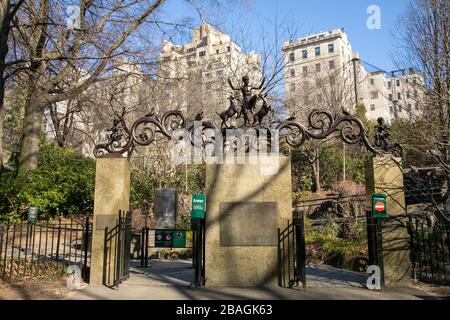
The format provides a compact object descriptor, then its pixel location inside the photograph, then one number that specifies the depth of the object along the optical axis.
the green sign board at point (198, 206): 8.66
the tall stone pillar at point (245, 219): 8.60
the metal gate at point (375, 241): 8.38
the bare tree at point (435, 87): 9.09
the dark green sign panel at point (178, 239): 12.18
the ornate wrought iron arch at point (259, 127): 9.07
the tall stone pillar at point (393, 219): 8.56
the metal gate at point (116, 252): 8.59
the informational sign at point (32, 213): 12.94
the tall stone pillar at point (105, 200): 8.74
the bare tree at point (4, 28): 8.76
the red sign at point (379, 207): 8.46
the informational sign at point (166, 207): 14.88
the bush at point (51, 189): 15.85
